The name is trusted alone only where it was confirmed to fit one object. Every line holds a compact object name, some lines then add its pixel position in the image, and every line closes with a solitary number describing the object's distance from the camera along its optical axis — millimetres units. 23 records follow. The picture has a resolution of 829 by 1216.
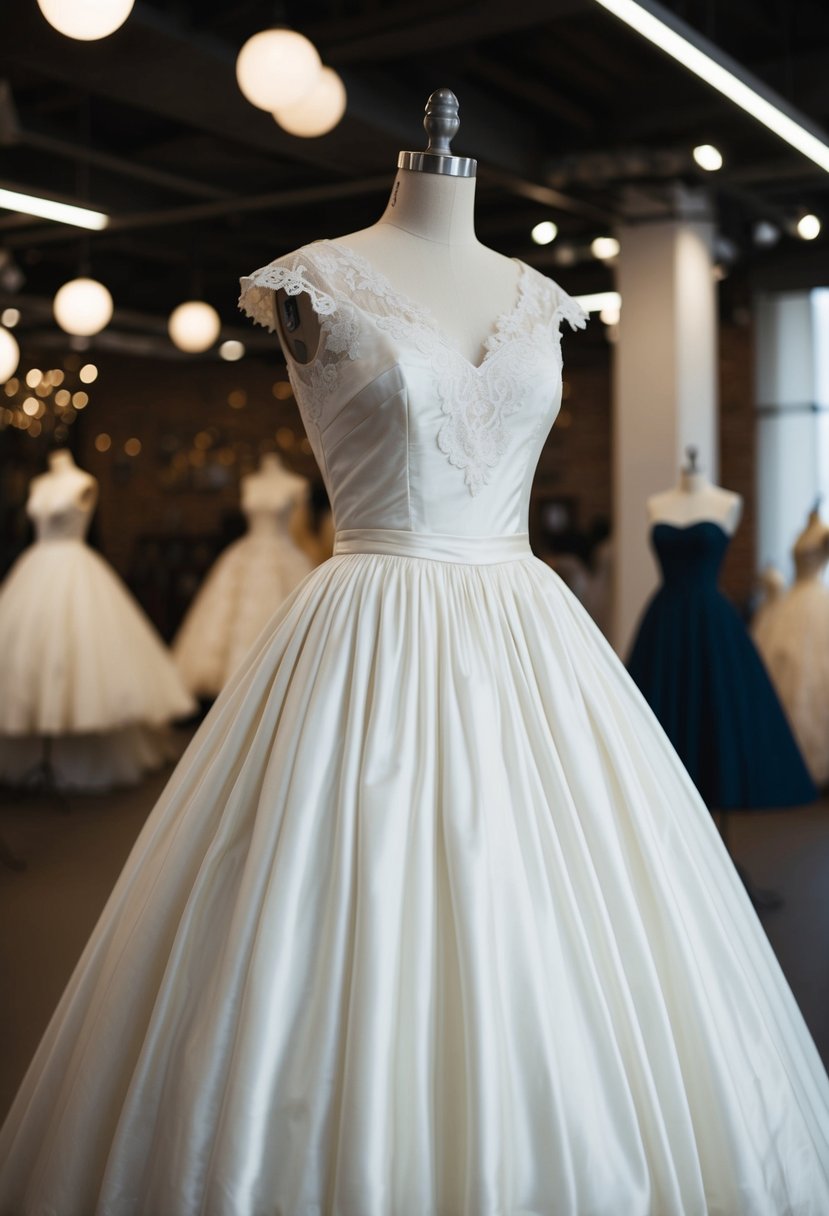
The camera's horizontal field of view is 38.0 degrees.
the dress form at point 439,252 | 2043
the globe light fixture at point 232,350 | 11031
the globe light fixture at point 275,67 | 3729
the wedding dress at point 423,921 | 1574
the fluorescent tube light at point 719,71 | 3377
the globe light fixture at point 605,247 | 7453
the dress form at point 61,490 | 6613
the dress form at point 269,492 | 8258
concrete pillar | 6734
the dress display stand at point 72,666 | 6047
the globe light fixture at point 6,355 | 5488
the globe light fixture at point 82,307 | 5617
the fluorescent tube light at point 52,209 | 5688
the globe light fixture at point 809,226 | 6895
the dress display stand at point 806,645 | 6902
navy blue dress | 3922
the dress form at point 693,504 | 4562
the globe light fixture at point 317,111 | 4223
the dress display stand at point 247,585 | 8031
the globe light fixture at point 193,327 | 6570
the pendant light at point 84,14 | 3299
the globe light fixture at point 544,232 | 6781
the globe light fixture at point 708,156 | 5500
